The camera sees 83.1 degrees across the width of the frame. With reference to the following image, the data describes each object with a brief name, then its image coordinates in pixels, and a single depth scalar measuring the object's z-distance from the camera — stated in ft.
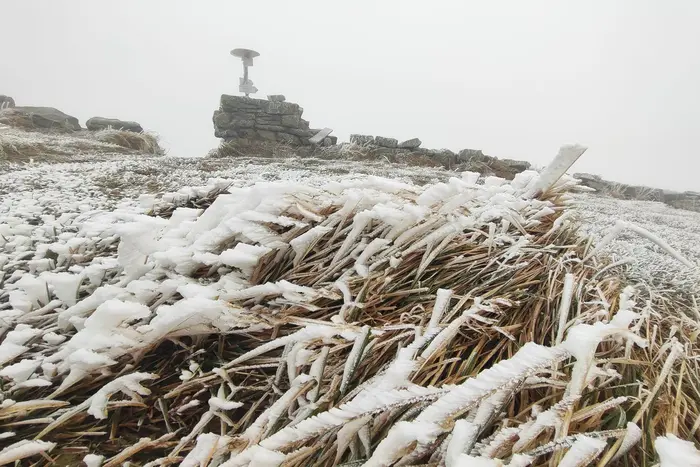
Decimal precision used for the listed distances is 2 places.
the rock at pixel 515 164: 23.36
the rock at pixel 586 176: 22.65
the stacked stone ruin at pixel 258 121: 26.30
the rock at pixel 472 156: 23.18
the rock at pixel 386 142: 24.25
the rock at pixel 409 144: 24.25
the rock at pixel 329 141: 27.27
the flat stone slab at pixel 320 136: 26.61
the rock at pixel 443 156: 23.63
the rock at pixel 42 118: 25.77
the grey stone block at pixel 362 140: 24.61
